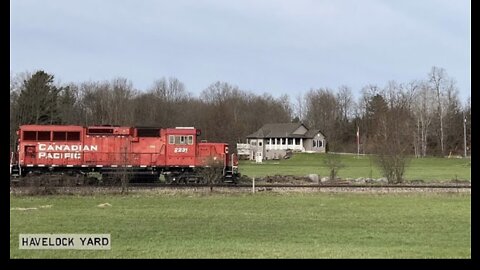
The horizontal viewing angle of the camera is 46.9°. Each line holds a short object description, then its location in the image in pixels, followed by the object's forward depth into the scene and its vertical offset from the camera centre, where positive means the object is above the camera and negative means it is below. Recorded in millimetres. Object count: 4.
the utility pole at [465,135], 90650 +6186
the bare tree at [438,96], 106188 +14572
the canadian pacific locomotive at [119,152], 33969 +1006
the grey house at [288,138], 119938 +6976
